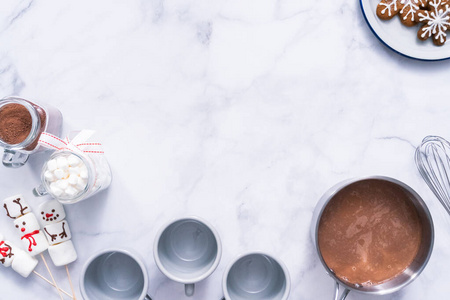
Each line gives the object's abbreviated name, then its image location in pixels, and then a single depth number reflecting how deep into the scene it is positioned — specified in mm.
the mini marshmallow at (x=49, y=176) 1042
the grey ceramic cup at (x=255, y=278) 1106
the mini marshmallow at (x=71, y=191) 1033
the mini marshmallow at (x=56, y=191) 1036
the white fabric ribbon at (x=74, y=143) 1050
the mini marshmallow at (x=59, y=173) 1033
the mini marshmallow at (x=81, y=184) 1037
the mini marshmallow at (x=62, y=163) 1042
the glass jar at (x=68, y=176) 1037
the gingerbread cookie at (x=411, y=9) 1147
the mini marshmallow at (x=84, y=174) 1037
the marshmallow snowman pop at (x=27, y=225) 1146
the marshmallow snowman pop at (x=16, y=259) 1146
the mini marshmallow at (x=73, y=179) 1033
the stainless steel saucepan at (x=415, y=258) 1022
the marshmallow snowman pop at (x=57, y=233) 1141
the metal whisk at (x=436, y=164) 1180
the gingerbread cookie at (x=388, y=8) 1146
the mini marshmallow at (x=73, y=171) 1045
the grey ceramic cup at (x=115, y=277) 1104
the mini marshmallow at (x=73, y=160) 1045
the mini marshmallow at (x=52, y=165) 1041
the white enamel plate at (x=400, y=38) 1147
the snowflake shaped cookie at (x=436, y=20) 1136
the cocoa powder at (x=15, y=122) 1074
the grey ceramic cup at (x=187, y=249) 1089
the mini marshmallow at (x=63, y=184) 1033
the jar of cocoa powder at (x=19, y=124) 1063
